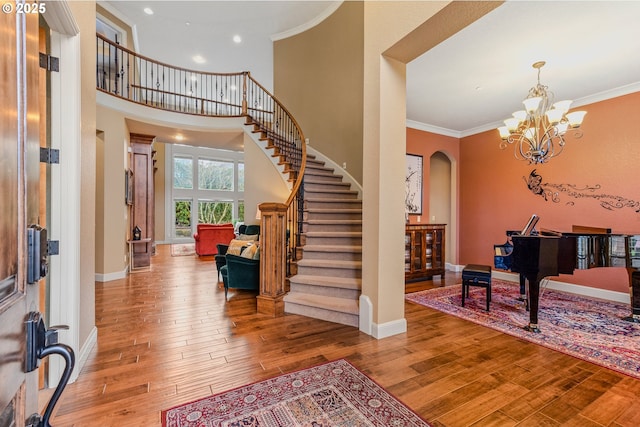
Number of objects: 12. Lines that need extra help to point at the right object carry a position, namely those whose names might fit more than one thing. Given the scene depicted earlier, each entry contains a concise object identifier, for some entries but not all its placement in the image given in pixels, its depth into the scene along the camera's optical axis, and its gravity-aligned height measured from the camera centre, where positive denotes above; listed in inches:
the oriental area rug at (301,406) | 65.7 -48.3
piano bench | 143.1 -33.3
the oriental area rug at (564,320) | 100.4 -49.6
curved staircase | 130.8 -9.0
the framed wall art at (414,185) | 237.9 +23.5
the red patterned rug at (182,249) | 327.0 -47.1
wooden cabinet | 193.8 -27.6
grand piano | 114.8 -18.2
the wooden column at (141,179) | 244.8 +29.0
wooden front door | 20.7 +1.3
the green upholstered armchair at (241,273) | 155.2 -33.8
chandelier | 126.3 +43.4
